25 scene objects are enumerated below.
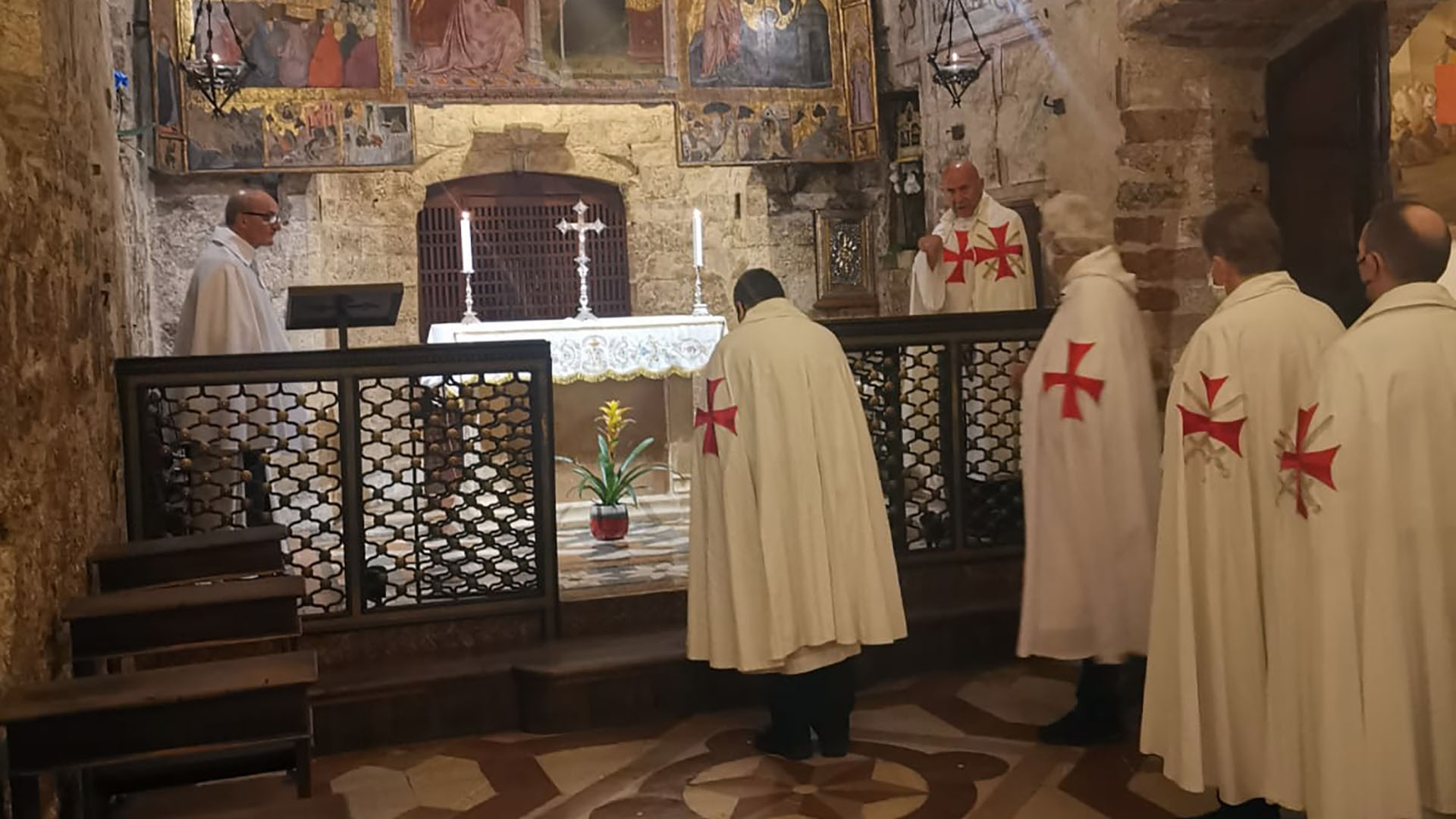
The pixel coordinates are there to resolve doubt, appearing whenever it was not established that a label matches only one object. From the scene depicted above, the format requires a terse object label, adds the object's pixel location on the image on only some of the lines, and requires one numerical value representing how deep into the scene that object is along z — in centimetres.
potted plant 632
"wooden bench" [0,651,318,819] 238
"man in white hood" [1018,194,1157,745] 394
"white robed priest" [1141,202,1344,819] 305
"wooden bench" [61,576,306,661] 307
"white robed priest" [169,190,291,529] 488
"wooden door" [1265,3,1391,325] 520
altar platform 451
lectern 483
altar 766
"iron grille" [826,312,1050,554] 529
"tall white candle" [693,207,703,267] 832
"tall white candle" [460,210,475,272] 828
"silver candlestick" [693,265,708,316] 847
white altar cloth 766
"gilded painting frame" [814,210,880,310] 1031
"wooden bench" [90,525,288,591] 356
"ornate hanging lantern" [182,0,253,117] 797
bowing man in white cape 399
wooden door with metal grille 1016
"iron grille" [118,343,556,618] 452
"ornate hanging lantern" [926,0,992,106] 767
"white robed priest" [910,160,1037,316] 632
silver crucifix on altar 862
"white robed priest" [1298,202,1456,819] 254
